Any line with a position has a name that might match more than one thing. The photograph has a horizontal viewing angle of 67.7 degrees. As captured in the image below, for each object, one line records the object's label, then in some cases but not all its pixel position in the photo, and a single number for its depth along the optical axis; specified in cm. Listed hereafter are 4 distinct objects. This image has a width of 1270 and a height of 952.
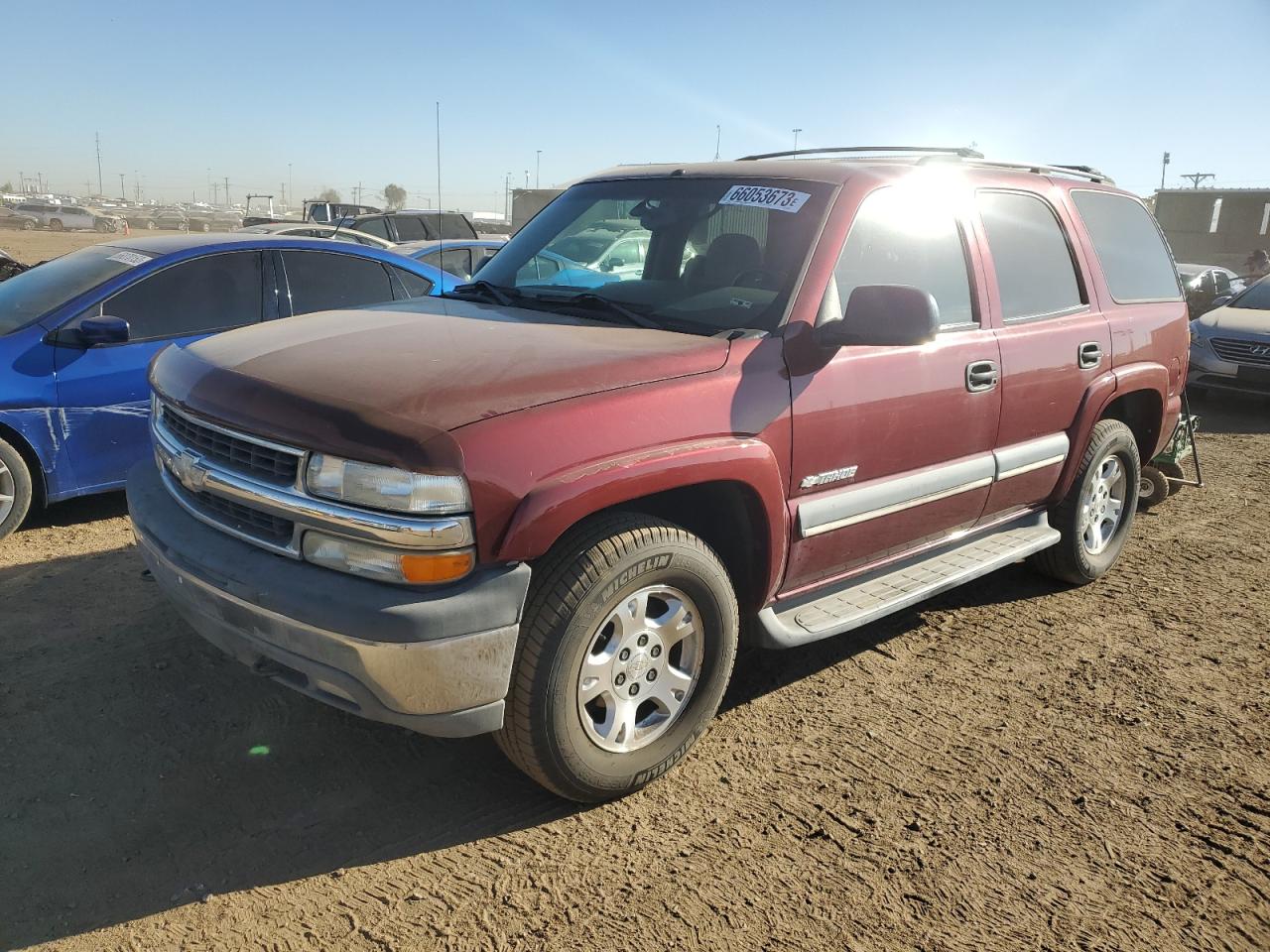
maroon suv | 249
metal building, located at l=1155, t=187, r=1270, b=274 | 3591
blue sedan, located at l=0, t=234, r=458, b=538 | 490
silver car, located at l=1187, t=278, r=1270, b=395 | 996
